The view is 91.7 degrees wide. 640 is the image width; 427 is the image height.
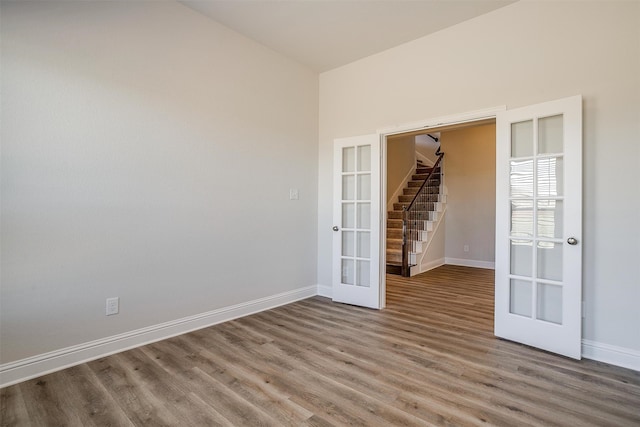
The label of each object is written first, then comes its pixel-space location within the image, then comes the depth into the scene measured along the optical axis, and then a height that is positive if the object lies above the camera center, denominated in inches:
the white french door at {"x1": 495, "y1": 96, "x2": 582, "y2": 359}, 95.4 -4.5
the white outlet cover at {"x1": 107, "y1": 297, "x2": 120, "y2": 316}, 97.8 -30.3
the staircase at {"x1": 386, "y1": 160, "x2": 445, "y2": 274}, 224.7 -6.9
